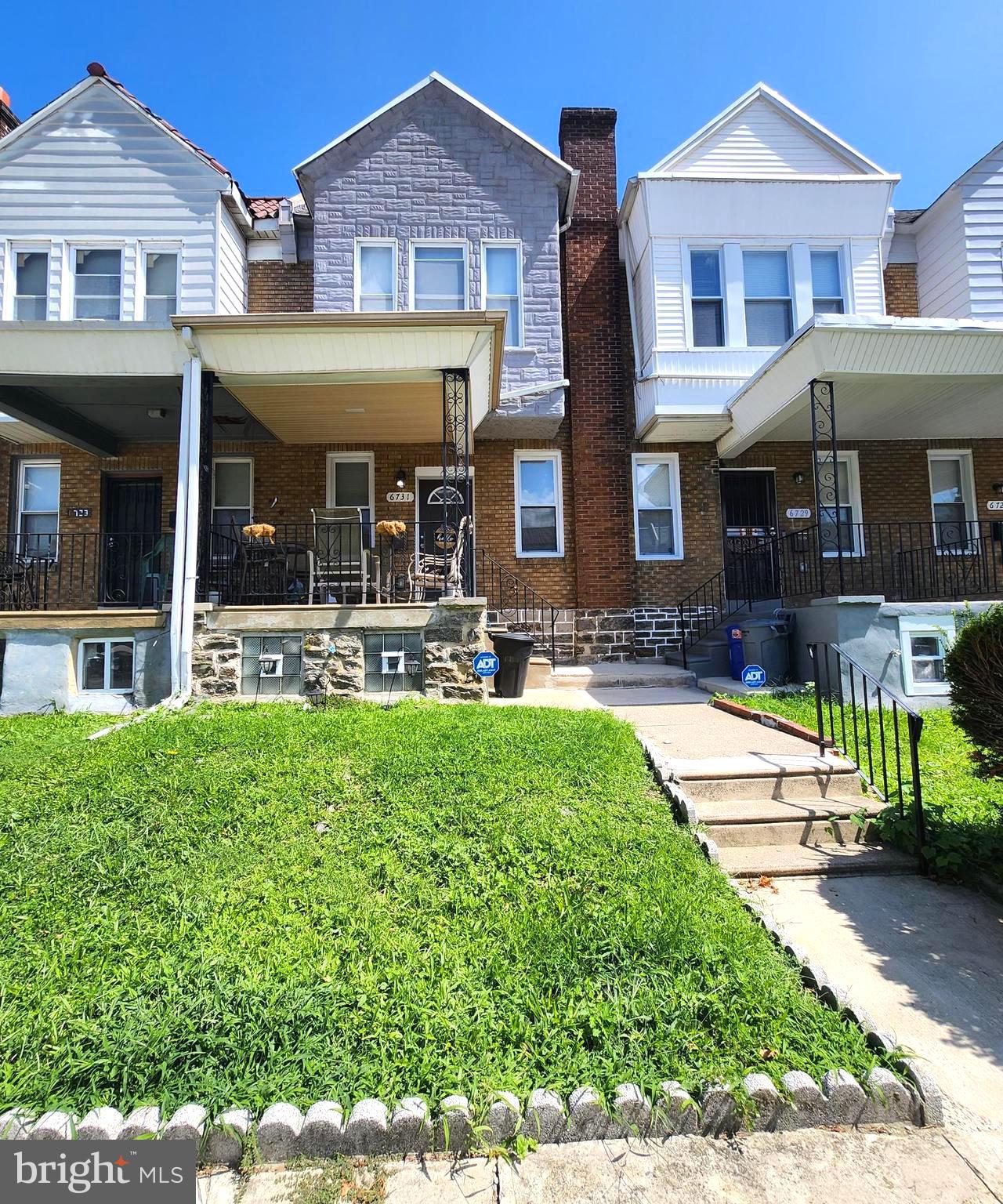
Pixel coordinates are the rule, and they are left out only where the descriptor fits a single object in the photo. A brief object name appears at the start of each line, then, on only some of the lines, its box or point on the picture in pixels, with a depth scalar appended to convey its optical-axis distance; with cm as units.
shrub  419
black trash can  857
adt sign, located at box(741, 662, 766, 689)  899
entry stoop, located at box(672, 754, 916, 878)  455
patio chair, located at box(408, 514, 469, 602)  802
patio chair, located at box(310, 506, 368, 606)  864
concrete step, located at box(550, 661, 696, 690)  974
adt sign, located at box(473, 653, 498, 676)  774
